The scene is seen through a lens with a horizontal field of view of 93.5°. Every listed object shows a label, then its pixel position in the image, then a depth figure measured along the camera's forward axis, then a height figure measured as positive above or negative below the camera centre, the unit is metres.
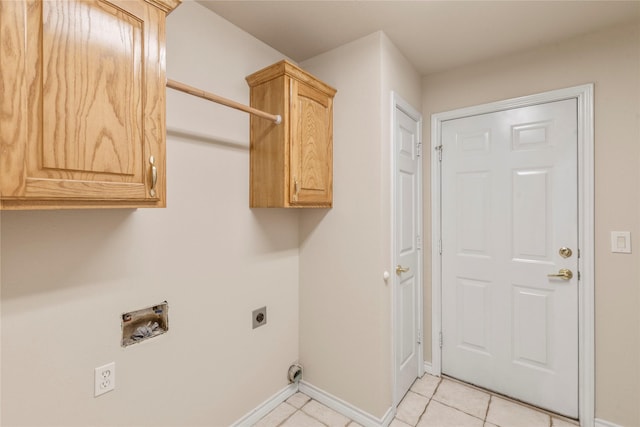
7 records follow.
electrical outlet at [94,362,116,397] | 1.25 -0.70
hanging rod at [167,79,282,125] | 1.28 +0.54
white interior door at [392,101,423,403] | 2.04 -0.27
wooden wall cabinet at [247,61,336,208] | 1.71 +0.43
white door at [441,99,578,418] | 1.95 -0.29
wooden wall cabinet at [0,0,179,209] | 0.82 +0.34
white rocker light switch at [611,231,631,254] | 1.75 -0.18
